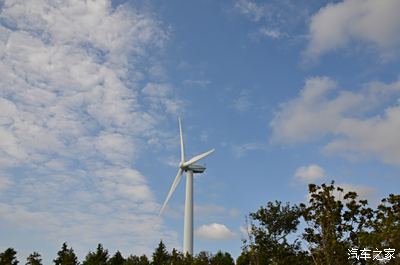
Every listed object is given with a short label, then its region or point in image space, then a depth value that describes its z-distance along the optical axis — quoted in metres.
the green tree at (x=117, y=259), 68.12
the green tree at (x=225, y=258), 82.84
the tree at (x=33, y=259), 56.59
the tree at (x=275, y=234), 57.31
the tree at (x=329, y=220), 38.58
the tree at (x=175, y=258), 47.47
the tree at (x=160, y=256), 62.22
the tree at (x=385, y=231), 34.06
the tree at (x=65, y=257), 57.25
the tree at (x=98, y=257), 58.59
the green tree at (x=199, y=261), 44.33
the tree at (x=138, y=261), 60.78
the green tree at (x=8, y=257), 55.53
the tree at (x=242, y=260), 78.89
